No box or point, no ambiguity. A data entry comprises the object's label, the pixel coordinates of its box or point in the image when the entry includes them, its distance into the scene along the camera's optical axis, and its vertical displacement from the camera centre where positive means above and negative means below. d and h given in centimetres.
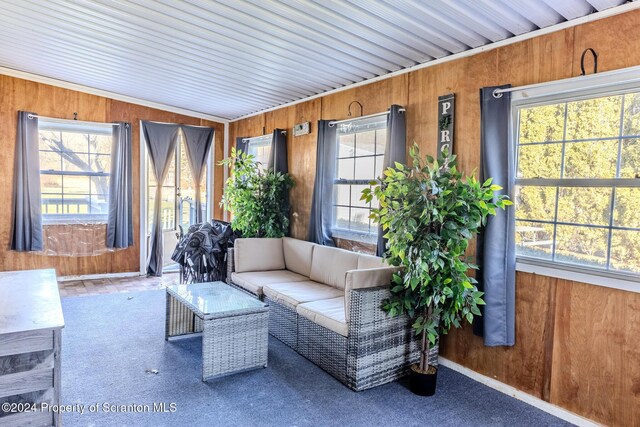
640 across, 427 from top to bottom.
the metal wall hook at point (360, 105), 406 +87
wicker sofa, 277 -92
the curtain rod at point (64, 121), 529 +86
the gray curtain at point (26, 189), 522 -8
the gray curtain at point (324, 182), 441 +9
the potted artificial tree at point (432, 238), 256 -29
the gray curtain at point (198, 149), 632 +59
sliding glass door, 618 -21
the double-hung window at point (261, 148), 580 +60
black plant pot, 275 -129
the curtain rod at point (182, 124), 608 +96
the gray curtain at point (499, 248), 273 -36
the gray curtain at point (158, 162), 603 +36
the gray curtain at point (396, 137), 353 +48
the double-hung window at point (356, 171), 400 +21
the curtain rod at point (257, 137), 524 +75
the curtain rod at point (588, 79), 225 +71
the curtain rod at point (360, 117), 371 +72
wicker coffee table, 285 -102
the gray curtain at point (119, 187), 581 -3
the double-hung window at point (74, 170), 552 +20
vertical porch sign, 318 +59
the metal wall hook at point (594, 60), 241 +82
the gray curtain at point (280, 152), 521 +48
